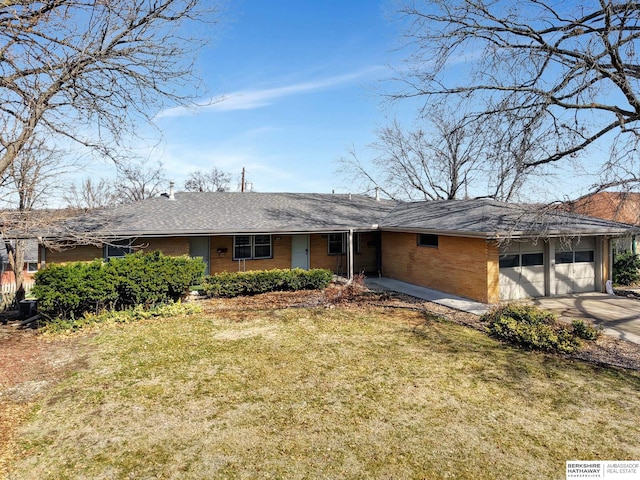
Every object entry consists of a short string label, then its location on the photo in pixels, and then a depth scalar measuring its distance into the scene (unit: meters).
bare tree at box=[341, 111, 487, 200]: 29.86
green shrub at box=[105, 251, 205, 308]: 9.73
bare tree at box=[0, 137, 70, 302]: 7.14
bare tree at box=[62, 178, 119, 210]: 27.34
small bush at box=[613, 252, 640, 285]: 15.04
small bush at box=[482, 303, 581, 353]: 7.34
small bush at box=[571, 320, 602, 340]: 7.79
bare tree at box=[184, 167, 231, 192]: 45.22
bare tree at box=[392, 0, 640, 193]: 9.12
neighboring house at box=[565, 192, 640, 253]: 10.16
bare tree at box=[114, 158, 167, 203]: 36.38
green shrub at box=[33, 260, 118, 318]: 8.61
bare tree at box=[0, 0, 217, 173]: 6.36
